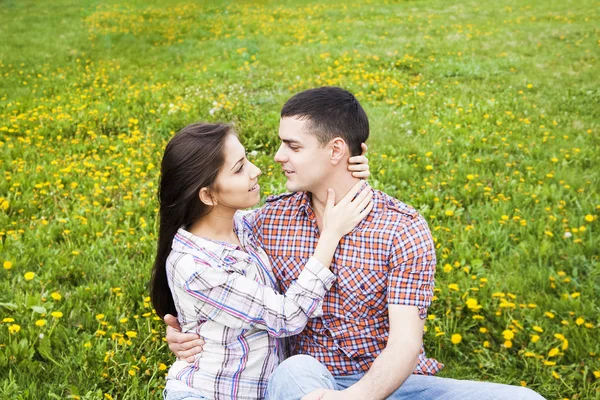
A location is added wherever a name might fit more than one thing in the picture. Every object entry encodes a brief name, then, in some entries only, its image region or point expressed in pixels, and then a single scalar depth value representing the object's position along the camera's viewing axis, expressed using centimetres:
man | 241
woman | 247
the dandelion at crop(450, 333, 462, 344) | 366
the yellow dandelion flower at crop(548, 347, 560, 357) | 347
